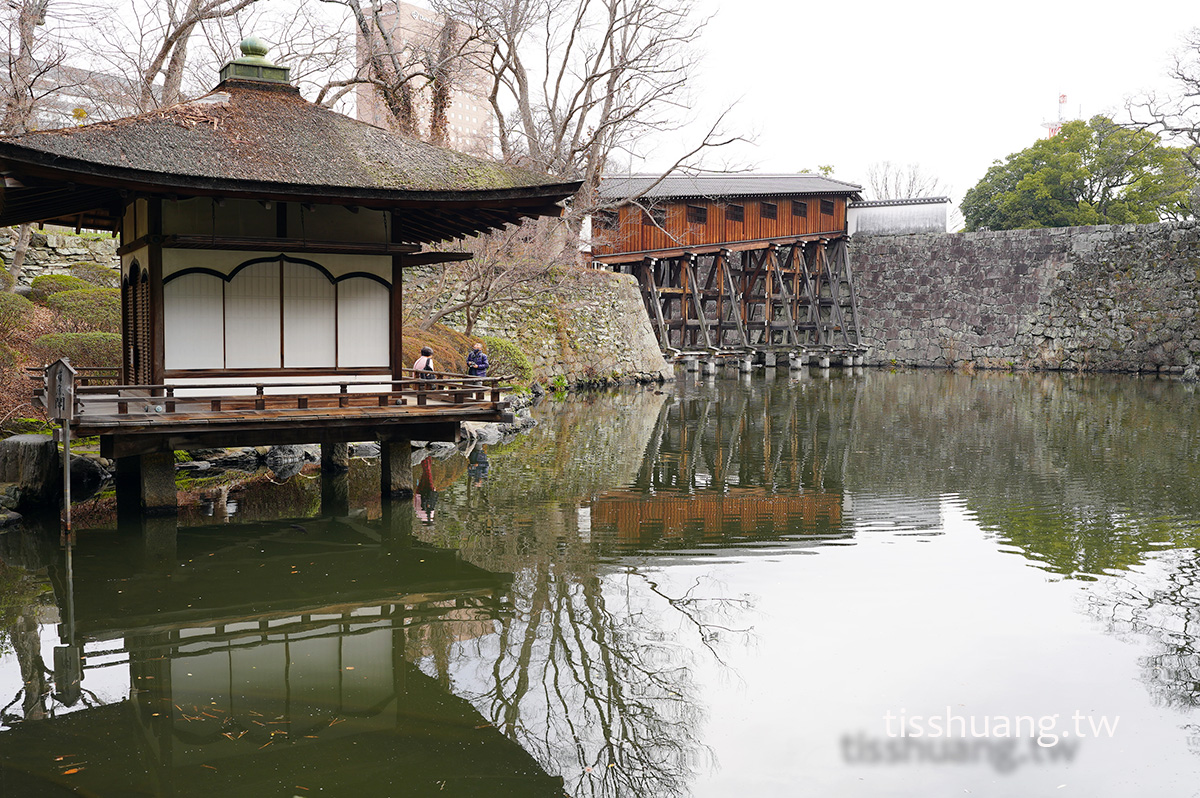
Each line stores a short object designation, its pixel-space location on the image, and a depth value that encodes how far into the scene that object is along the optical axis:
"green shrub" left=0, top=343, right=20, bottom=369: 12.05
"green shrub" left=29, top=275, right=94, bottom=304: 15.23
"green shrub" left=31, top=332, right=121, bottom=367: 12.57
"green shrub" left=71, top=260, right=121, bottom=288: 17.12
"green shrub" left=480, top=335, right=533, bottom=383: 20.91
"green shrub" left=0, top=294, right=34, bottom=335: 12.88
